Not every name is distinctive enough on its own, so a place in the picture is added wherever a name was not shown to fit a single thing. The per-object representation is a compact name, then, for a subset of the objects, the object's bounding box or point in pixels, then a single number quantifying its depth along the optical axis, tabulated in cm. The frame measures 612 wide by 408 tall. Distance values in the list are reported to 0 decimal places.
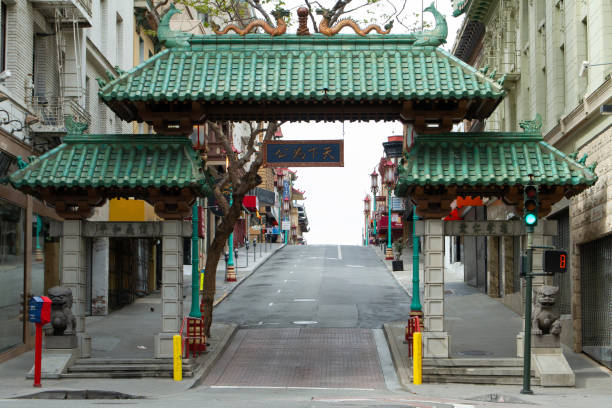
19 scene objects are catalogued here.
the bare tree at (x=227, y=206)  2542
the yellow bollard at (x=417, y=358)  1945
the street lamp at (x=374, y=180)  6772
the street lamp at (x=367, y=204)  14650
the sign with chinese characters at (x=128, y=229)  2041
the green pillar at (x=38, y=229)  2629
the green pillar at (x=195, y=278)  2662
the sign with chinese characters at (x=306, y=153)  2075
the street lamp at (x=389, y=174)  4925
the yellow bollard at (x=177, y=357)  1955
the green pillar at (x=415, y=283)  2788
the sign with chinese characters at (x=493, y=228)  2017
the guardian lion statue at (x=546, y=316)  1945
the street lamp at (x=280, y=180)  9694
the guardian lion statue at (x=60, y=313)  1998
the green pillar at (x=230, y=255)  4823
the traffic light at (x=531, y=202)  1850
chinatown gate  1950
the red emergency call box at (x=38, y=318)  1861
